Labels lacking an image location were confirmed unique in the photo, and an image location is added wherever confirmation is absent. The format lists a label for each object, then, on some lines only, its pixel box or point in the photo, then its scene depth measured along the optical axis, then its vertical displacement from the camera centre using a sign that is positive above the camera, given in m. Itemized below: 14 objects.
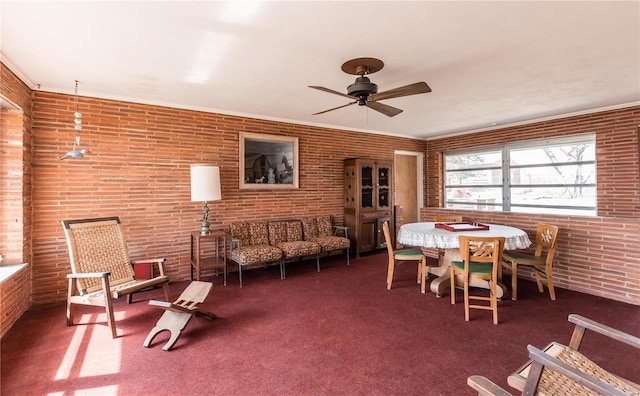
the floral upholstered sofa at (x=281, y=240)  4.36 -0.67
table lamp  4.11 +0.23
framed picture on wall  4.99 +0.64
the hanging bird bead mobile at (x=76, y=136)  3.39 +0.79
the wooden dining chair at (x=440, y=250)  4.41 -0.79
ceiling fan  2.76 +1.01
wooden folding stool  2.60 -1.04
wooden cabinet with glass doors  5.80 -0.03
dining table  3.45 -0.47
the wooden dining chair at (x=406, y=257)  3.87 -0.75
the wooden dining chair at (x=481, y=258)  3.02 -0.60
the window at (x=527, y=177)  5.06 +0.39
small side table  4.11 -0.76
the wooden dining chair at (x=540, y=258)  3.64 -0.74
